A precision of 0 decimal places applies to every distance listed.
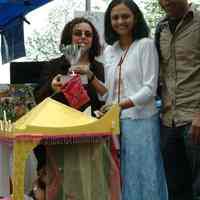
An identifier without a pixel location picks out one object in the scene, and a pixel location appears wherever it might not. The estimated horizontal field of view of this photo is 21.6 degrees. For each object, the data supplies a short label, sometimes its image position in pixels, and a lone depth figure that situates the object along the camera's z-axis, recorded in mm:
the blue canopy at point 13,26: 6141
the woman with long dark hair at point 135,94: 2717
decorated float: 2186
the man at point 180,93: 2613
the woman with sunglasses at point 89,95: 2395
